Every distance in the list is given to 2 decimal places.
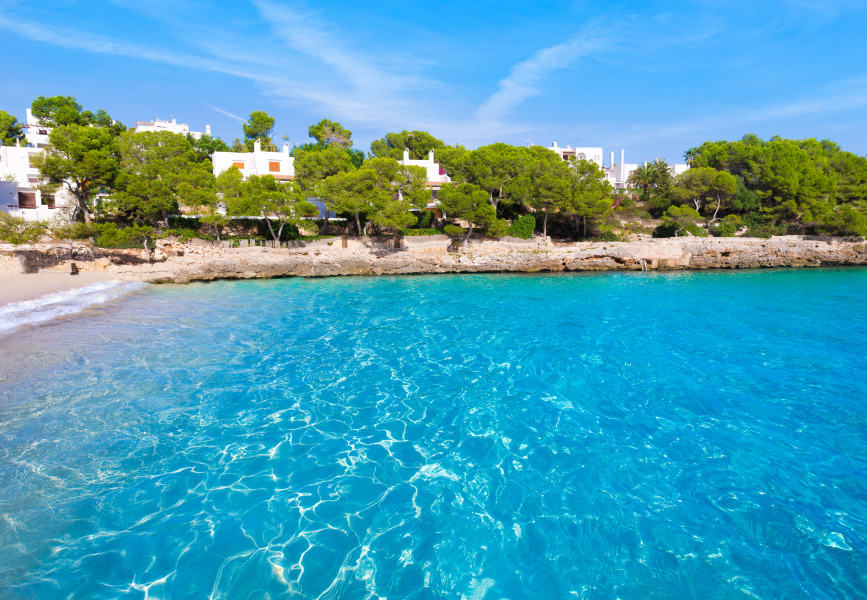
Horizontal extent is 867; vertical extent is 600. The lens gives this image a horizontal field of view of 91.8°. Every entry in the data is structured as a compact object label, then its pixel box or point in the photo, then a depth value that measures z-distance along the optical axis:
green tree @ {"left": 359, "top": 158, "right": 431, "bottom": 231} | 35.16
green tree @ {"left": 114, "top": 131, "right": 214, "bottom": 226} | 32.28
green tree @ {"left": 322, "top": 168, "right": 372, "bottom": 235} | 35.31
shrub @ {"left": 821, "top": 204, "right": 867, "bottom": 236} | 37.78
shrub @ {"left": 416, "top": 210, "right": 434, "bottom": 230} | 41.06
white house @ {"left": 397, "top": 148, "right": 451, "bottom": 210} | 47.94
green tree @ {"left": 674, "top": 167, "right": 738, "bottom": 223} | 43.84
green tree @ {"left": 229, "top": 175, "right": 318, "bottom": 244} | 33.28
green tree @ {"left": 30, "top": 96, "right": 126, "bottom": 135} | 42.09
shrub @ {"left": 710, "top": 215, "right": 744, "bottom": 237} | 41.62
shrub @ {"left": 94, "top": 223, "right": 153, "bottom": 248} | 29.98
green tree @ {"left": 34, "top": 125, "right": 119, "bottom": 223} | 30.36
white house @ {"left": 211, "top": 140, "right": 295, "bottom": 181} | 44.22
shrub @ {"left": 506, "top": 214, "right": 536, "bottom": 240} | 39.47
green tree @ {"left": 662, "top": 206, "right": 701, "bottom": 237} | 41.19
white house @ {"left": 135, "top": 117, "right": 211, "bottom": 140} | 70.38
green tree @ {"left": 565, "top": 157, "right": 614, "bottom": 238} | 39.16
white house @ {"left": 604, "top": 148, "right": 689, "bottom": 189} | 72.75
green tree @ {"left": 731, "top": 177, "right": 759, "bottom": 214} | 44.22
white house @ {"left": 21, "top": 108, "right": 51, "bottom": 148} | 52.47
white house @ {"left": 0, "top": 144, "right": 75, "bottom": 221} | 33.03
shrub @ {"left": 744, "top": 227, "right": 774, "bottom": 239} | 40.78
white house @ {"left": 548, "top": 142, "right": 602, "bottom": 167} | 75.75
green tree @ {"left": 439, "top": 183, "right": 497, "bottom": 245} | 36.44
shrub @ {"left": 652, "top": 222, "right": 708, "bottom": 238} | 41.69
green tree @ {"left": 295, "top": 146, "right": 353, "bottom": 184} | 41.50
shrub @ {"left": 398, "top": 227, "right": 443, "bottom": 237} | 38.18
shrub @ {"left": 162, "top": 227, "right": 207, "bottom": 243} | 32.69
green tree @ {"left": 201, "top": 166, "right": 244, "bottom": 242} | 32.88
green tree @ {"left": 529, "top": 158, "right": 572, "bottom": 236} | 38.72
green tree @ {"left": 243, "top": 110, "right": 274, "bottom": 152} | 59.06
